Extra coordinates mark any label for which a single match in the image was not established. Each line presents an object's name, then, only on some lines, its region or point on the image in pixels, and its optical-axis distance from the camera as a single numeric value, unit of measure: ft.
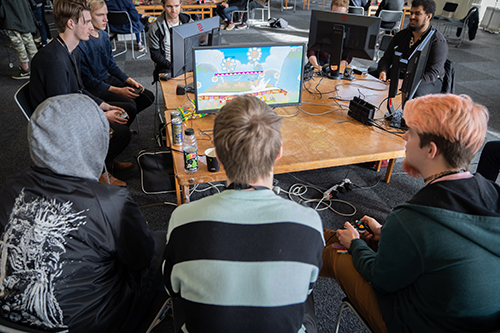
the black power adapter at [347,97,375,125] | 6.86
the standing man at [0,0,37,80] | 13.78
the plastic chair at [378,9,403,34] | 17.82
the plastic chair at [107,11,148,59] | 16.06
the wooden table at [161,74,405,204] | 5.68
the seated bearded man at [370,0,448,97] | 8.71
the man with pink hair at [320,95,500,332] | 3.13
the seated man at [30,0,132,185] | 7.00
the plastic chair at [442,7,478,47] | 21.53
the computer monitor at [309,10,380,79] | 8.86
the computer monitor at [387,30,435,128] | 6.60
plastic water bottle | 5.37
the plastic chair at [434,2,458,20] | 25.93
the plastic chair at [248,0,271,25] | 26.43
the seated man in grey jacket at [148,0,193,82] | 10.45
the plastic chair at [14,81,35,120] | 6.63
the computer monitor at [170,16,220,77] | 7.57
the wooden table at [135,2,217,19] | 19.70
